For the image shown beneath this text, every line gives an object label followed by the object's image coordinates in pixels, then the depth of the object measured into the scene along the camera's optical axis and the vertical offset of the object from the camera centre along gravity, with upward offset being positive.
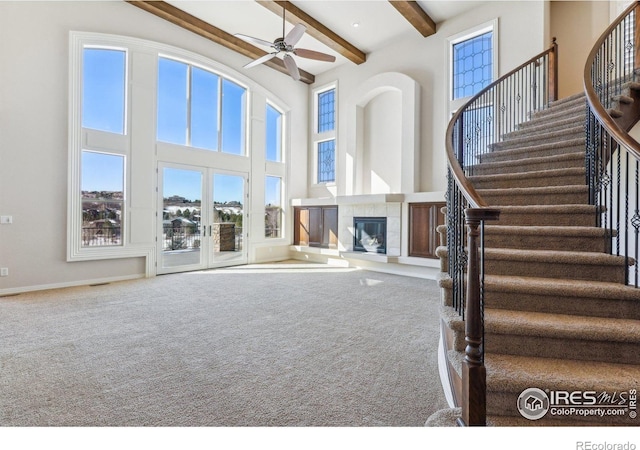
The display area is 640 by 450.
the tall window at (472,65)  6.00 +3.22
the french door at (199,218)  6.34 +0.14
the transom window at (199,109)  6.38 +2.57
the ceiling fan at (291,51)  4.52 +2.75
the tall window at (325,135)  8.54 +2.50
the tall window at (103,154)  5.38 +1.25
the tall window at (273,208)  8.23 +0.45
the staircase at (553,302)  1.61 -0.51
